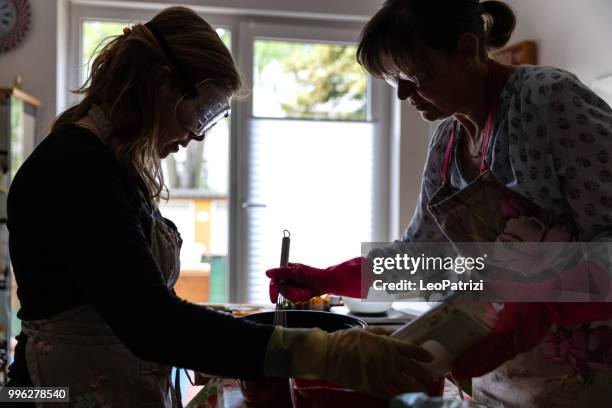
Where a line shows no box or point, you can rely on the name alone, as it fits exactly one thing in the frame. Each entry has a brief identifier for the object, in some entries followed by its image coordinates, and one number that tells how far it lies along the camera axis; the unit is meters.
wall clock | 2.63
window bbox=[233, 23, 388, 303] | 3.01
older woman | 0.83
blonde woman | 0.72
